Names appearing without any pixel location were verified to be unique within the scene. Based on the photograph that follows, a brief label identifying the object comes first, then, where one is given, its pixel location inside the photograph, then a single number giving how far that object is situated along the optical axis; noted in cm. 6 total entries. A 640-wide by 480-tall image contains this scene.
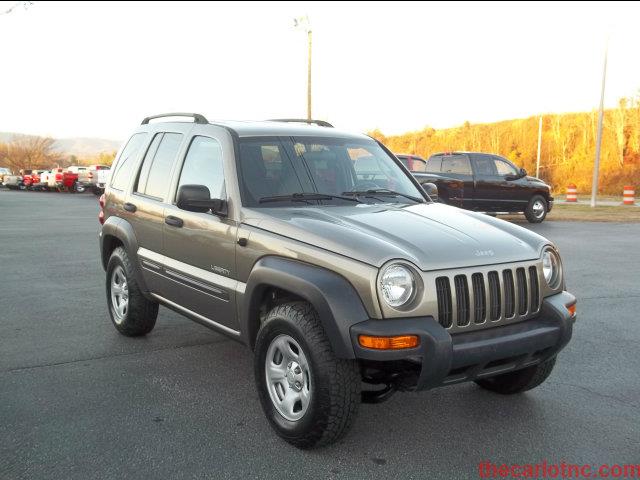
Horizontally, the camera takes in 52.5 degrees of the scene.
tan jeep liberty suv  340
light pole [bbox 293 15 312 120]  2984
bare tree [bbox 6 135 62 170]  10038
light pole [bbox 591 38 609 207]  2536
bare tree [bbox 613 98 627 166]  6259
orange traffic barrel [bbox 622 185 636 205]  2847
